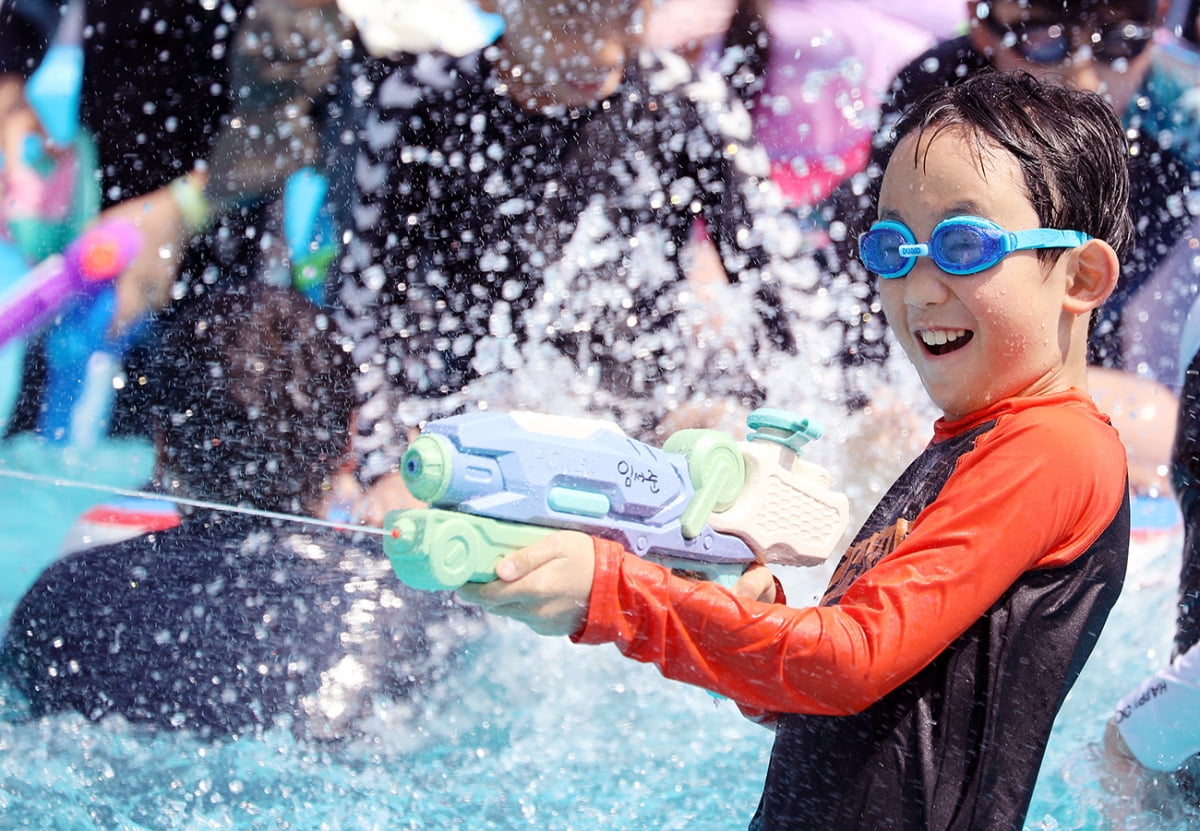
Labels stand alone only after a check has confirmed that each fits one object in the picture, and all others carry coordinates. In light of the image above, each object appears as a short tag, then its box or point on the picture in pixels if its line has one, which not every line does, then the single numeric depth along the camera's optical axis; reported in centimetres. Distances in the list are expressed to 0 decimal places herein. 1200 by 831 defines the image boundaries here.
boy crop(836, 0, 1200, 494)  764
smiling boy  448
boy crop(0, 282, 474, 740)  539
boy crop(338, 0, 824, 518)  666
